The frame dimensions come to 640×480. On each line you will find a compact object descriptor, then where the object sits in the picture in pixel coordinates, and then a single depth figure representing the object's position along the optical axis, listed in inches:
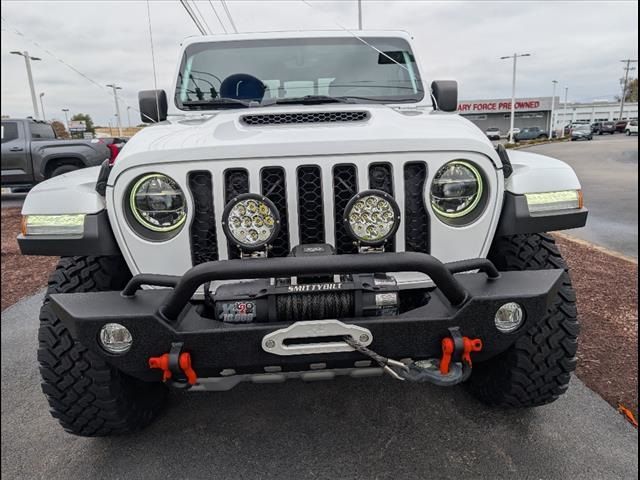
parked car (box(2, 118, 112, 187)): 423.5
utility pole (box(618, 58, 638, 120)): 2679.6
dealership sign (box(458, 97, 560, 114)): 2340.1
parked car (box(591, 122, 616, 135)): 2091.5
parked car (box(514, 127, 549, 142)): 1979.6
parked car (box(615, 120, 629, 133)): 2085.0
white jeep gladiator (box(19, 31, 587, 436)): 73.0
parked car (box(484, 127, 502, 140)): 1827.5
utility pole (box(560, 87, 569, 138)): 2760.8
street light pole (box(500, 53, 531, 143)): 1513.3
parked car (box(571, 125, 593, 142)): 1739.7
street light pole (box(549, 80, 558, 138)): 2110.6
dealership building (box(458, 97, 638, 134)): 2373.6
